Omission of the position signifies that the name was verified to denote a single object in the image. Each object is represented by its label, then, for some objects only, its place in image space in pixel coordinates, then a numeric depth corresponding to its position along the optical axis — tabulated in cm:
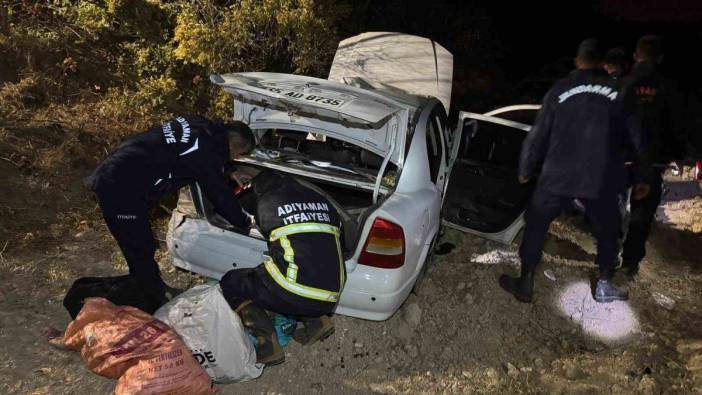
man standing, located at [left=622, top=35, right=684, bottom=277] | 389
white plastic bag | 263
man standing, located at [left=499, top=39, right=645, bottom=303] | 339
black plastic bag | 297
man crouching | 254
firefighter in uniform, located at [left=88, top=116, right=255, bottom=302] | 309
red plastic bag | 241
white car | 308
